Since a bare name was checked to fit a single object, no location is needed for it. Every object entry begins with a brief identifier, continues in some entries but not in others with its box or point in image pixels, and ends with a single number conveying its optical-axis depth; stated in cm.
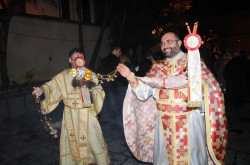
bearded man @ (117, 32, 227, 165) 272
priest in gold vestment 338
